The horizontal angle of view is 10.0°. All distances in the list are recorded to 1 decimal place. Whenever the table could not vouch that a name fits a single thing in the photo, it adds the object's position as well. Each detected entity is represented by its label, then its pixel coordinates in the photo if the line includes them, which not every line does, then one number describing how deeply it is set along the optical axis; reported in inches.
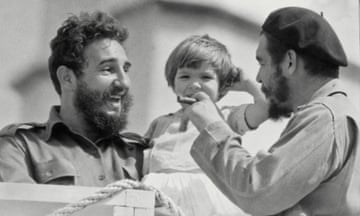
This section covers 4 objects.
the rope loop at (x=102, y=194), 176.5
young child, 193.1
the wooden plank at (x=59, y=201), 177.4
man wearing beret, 182.9
